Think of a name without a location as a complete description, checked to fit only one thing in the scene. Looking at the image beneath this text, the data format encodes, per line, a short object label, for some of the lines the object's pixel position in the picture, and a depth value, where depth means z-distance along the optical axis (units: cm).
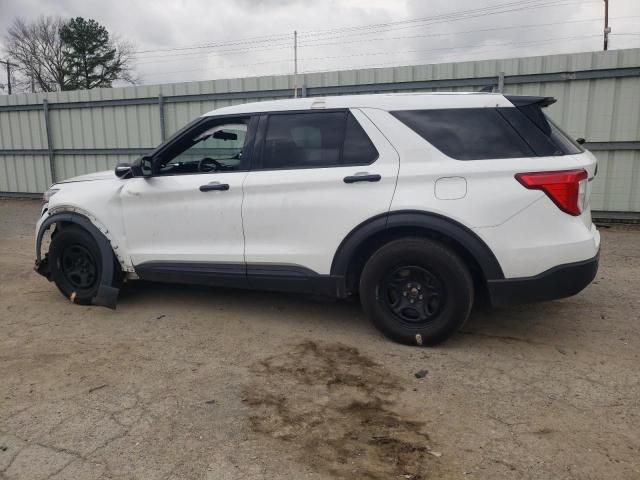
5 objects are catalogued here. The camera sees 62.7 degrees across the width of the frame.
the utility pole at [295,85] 995
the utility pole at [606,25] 2686
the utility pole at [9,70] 3884
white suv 357
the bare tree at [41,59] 3912
